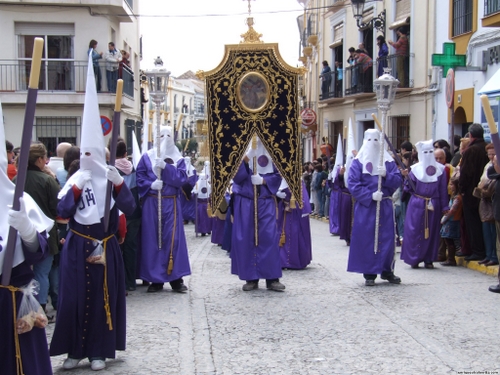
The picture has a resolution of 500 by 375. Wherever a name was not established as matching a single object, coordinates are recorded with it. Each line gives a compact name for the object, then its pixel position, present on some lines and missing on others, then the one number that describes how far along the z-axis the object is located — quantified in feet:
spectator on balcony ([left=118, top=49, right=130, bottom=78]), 78.85
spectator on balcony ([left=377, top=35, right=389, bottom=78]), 71.64
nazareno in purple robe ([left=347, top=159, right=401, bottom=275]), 29.71
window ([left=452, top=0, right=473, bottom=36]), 54.75
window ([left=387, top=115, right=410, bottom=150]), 71.41
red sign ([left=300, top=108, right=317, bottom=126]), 91.50
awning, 38.16
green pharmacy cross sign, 48.57
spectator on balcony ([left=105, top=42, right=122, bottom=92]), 76.84
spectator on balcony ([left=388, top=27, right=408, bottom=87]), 69.05
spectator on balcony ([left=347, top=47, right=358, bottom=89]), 80.53
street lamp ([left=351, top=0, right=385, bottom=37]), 74.56
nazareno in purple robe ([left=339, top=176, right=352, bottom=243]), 47.75
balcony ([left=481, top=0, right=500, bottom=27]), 45.80
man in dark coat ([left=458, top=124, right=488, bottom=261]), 34.12
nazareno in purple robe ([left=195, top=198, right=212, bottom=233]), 57.57
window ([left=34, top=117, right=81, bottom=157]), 78.79
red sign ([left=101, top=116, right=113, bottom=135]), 49.21
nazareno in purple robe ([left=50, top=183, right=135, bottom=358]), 18.34
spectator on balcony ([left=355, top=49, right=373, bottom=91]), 77.36
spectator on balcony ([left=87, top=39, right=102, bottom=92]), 74.80
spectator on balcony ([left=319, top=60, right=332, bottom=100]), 92.88
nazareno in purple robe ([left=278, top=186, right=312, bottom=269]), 35.96
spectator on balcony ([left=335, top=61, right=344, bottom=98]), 88.42
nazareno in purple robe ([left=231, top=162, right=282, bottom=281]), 28.55
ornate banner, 29.25
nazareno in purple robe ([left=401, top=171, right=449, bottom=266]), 35.17
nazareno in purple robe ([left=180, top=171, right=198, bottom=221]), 63.82
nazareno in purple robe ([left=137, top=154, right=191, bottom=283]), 28.86
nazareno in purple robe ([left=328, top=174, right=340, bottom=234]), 53.43
